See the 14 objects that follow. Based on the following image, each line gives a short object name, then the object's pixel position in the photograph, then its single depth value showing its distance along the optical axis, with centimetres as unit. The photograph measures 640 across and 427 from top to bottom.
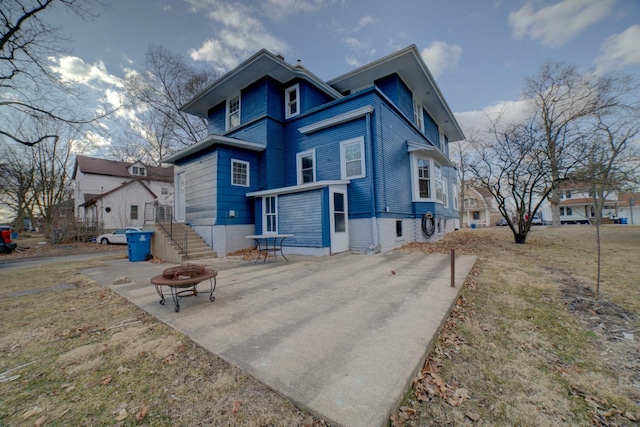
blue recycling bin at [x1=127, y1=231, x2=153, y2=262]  1007
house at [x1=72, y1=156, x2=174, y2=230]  2584
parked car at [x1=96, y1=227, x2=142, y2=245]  1895
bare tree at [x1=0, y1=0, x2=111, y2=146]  1014
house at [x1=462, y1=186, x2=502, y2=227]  4166
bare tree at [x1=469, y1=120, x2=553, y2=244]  1085
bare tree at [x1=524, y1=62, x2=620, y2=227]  1036
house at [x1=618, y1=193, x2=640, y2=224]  3434
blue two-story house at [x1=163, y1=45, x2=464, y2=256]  975
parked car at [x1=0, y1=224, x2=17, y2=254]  1440
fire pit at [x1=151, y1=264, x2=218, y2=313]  376
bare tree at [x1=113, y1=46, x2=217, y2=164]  1756
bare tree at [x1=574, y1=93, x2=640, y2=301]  911
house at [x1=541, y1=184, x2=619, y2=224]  3404
